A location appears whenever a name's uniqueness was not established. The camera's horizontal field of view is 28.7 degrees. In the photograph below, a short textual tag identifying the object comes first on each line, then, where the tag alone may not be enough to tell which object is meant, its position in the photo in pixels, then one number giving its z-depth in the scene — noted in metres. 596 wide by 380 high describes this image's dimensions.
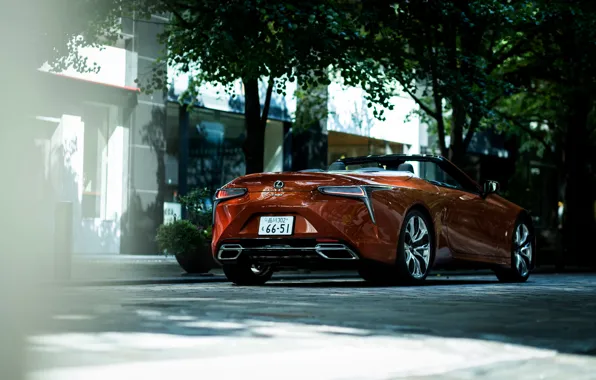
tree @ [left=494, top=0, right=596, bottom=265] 22.91
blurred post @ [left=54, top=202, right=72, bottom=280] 13.65
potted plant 16.12
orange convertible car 11.35
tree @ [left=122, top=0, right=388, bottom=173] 16.11
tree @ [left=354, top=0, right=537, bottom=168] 18.59
